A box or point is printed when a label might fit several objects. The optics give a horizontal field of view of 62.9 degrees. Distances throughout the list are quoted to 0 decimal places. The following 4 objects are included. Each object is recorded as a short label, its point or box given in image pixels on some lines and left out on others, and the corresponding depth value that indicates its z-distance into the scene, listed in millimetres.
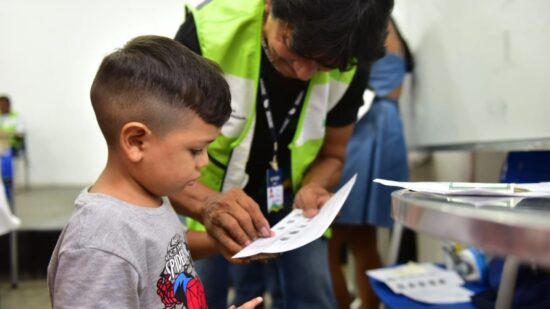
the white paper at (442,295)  1107
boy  563
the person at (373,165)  1660
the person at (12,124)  3969
